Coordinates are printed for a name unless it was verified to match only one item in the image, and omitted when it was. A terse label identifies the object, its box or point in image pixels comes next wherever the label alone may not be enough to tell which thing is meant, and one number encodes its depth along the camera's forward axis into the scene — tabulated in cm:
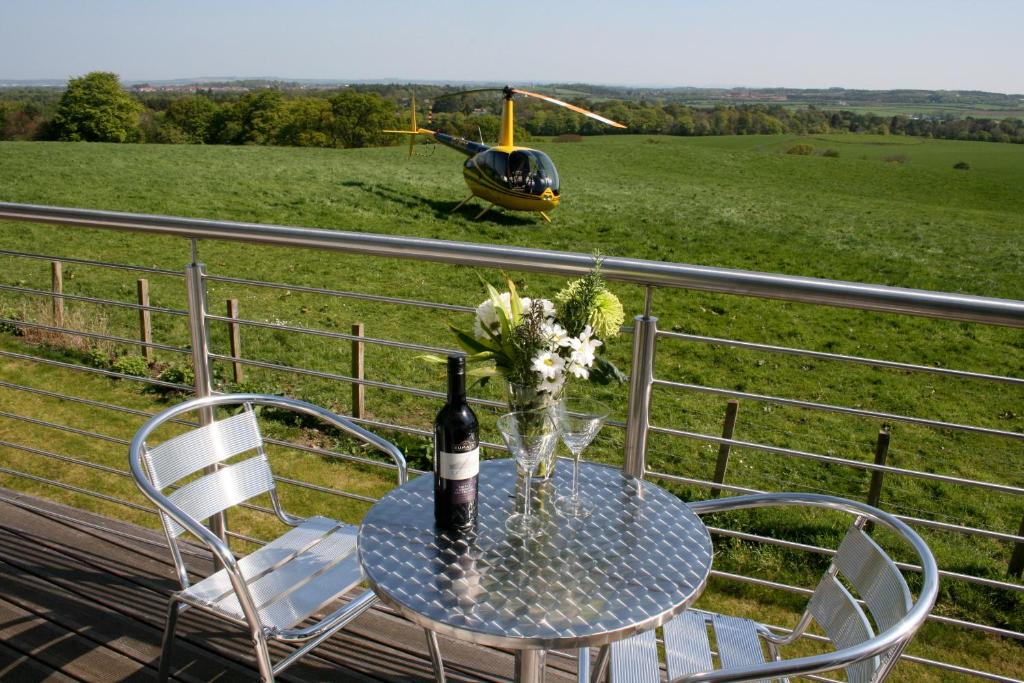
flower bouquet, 160
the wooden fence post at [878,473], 658
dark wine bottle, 157
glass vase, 163
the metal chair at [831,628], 134
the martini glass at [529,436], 164
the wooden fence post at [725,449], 720
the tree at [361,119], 4925
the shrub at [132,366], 969
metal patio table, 141
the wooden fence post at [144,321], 987
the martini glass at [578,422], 170
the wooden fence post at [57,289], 958
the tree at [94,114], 4612
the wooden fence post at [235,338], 932
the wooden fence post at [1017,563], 686
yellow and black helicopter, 2825
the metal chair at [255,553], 186
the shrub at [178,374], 977
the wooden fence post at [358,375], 878
